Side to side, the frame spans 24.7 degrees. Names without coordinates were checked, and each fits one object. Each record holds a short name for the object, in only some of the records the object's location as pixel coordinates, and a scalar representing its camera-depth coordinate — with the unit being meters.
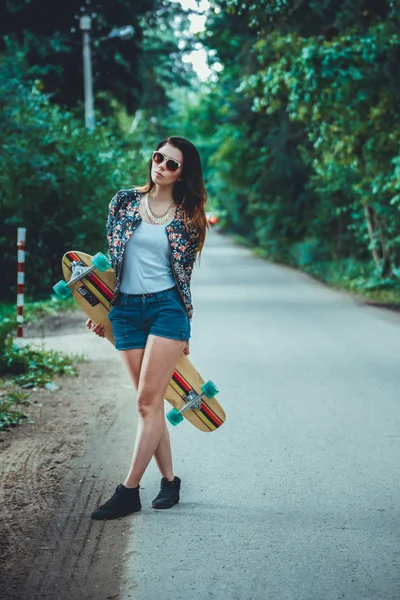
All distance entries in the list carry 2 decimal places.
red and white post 10.47
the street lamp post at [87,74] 22.20
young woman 4.82
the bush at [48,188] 16.19
